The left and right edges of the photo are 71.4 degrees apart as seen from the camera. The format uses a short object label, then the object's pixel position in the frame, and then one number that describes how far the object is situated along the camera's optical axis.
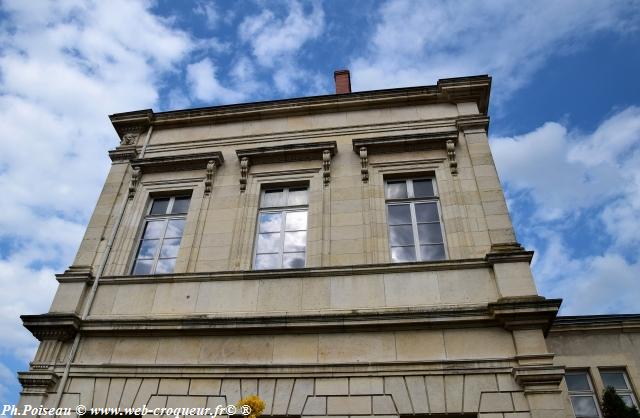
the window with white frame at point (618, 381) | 9.93
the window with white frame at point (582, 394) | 9.84
